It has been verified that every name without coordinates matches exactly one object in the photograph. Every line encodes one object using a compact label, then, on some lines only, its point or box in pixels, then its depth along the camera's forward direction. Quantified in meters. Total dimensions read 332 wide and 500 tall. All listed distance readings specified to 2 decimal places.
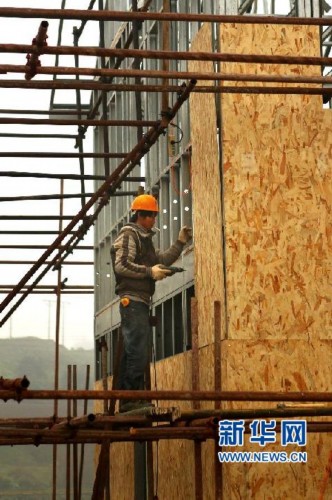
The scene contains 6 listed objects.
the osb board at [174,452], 13.81
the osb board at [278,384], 11.75
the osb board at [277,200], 12.21
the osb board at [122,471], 18.09
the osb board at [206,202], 12.62
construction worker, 12.38
